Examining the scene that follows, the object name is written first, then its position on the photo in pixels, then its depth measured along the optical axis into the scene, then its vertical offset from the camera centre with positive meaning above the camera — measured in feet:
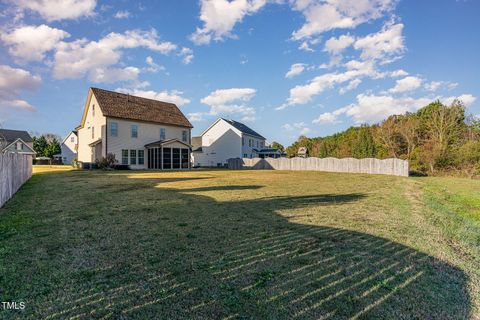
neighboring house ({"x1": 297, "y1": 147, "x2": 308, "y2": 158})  174.84 +6.50
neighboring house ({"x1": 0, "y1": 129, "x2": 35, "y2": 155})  130.93 +13.12
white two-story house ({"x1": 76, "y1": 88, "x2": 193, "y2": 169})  78.54 +9.65
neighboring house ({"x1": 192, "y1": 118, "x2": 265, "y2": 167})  122.11 +8.76
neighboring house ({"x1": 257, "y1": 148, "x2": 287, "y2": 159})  140.09 +4.56
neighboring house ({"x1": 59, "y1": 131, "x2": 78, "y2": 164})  143.54 +8.48
